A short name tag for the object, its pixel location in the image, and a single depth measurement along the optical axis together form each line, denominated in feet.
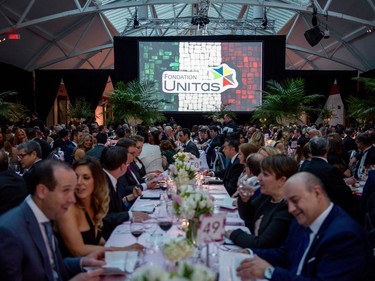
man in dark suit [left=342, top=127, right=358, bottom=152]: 29.81
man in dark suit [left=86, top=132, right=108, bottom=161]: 20.48
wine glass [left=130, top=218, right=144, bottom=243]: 9.34
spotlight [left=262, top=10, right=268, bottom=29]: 60.85
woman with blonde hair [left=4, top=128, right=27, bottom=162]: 26.14
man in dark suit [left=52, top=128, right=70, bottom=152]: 28.45
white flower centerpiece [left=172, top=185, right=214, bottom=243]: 8.05
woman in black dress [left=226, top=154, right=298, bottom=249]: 9.55
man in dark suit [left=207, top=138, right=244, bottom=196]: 18.50
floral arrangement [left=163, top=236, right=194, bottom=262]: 6.66
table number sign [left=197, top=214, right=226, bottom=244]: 7.84
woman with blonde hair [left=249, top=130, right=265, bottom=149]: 24.46
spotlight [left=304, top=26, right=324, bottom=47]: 38.93
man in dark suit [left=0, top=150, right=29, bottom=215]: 11.80
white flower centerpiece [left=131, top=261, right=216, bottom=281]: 4.44
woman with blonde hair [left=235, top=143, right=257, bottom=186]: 17.26
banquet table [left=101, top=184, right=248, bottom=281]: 7.52
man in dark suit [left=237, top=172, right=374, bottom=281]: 6.80
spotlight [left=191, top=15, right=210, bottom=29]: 52.42
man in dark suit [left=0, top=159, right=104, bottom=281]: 6.35
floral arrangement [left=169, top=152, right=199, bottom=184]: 15.16
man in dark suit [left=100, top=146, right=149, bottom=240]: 13.05
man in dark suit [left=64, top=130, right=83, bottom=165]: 26.54
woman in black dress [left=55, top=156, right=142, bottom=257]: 9.06
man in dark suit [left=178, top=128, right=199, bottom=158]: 29.99
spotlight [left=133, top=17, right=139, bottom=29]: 58.39
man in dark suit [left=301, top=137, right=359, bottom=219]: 15.11
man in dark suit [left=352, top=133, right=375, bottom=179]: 20.81
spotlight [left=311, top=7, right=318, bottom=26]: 39.17
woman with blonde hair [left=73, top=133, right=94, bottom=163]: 23.72
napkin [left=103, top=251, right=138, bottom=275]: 7.60
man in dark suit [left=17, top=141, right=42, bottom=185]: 16.53
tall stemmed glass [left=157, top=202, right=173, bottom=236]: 9.68
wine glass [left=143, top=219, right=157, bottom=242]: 9.54
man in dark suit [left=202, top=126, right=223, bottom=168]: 32.63
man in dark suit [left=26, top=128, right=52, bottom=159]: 25.72
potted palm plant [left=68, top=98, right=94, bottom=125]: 65.51
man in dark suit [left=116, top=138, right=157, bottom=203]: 16.86
